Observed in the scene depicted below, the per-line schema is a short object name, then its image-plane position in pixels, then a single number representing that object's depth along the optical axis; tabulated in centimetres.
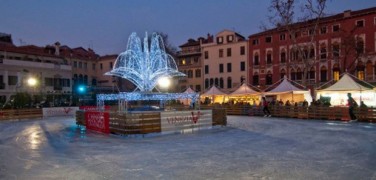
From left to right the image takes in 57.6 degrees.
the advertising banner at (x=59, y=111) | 3454
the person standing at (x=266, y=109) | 3012
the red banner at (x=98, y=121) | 1745
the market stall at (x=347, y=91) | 2770
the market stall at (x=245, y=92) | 3681
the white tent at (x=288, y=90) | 3258
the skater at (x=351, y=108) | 2335
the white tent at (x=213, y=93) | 4010
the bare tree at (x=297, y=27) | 3372
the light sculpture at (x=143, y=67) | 2264
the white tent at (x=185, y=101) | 4794
